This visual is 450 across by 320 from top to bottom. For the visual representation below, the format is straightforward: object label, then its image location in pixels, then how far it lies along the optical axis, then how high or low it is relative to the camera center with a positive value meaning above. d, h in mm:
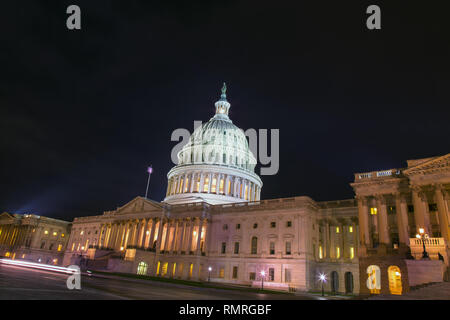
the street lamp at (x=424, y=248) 31595 +4007
